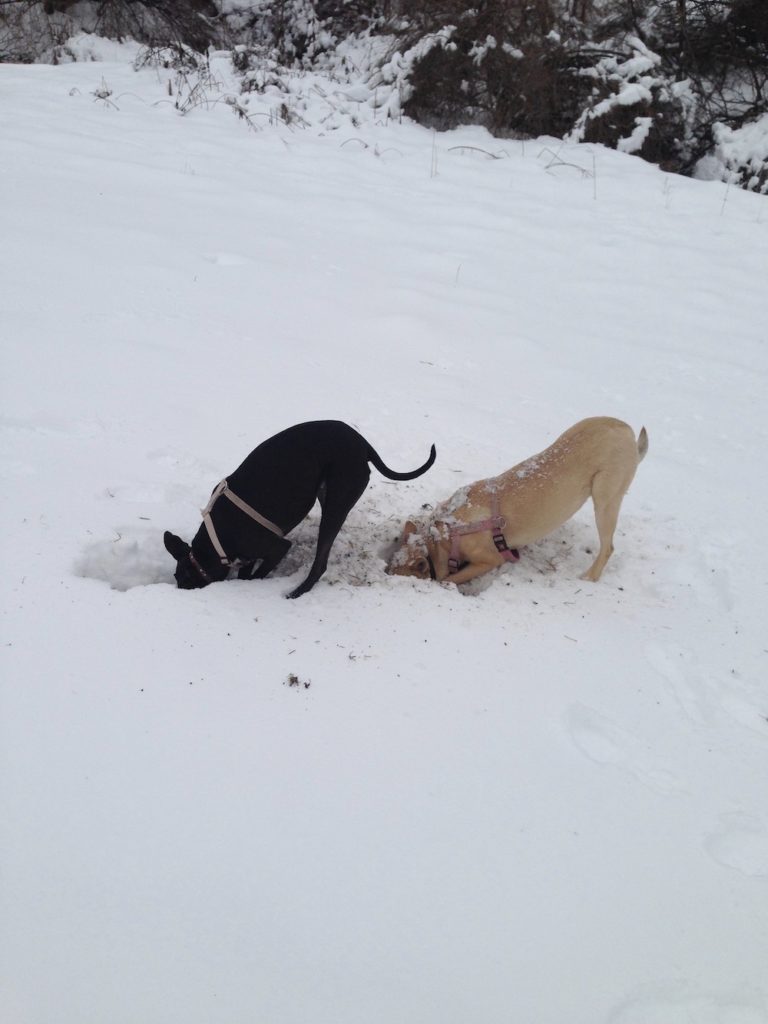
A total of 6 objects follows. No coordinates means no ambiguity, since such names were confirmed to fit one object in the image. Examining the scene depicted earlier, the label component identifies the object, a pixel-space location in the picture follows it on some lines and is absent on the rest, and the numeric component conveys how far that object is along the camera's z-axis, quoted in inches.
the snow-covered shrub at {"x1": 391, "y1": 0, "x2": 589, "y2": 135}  386.3
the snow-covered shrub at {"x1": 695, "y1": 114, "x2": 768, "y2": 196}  348.8
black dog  125.5
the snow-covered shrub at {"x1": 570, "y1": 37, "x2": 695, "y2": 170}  373.7
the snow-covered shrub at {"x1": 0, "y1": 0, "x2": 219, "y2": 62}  451.2
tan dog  140.5
